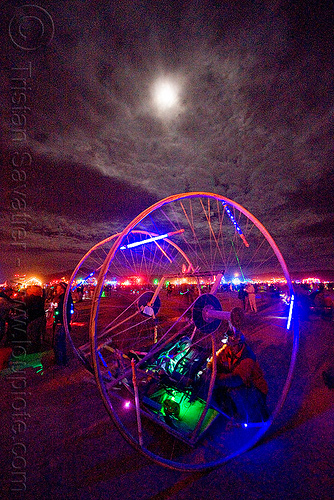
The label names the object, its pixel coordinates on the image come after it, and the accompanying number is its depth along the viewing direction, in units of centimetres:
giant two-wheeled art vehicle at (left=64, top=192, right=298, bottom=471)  339
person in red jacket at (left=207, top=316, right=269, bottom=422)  407
